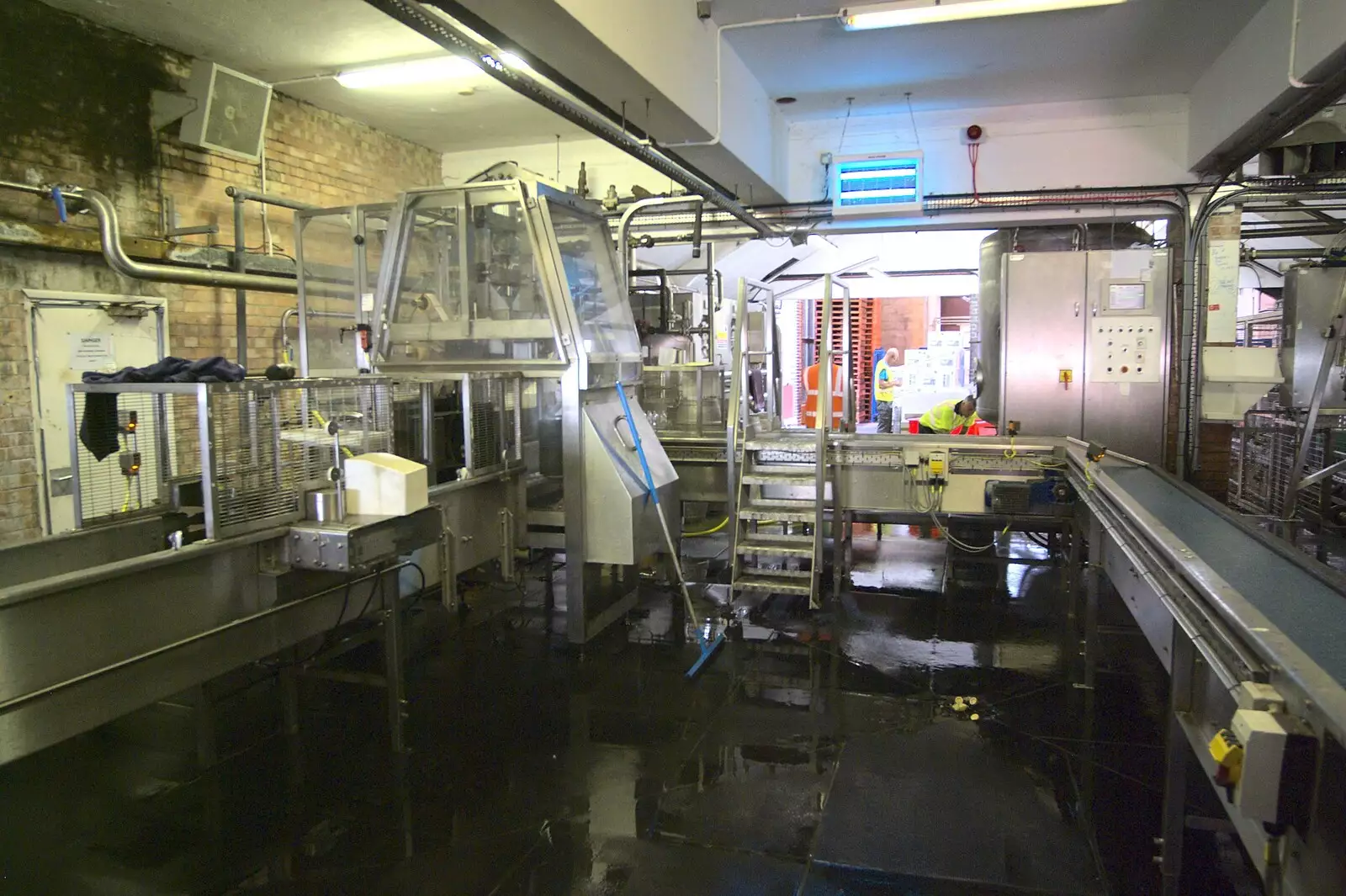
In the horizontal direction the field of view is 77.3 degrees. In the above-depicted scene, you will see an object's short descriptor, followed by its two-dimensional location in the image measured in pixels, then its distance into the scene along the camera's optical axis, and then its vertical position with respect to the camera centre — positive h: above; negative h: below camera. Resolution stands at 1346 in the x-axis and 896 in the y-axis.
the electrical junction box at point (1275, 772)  1.27 -0.61
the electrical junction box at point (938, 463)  5.08 -0.56
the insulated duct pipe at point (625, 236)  5.27 +0.89
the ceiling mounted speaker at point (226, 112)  5.48 +1.76
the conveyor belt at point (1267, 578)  1.54 -0.49
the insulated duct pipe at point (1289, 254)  9.30 +1.29
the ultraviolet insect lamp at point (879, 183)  6.32 +1.42
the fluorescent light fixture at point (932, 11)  3.92 +1.70
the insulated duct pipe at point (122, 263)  4.69 +0.64
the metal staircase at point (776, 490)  5.05 -0.76
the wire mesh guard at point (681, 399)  6.44 -0.21
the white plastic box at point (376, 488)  2.96 -0.40
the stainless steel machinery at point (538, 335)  4.41 +0.21
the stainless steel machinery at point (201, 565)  2.13 -0.59
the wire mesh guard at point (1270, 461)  5.37 -0.62
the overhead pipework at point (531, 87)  2.77 +1.18
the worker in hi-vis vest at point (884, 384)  12.48 -0.20
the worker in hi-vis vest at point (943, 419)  7.77 -0.48
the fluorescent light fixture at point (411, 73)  5.62 +2.05
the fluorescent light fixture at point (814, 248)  11.16 +1.67
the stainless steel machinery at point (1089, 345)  6.02 +0.18
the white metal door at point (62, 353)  4.84 +0.14
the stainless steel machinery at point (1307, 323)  6.87 +0.37
